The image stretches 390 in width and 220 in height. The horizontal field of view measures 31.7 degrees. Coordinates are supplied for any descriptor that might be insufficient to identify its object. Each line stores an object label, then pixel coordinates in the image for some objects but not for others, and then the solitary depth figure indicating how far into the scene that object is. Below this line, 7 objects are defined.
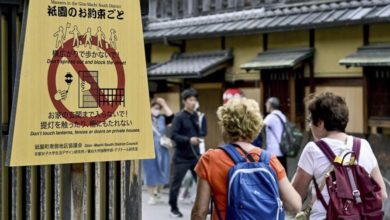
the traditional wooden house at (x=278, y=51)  11.02
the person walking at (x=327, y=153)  4.44
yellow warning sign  3.94
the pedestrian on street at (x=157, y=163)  12.09
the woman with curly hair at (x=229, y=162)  4.17
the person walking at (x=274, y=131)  10.64
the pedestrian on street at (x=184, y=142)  10.19
